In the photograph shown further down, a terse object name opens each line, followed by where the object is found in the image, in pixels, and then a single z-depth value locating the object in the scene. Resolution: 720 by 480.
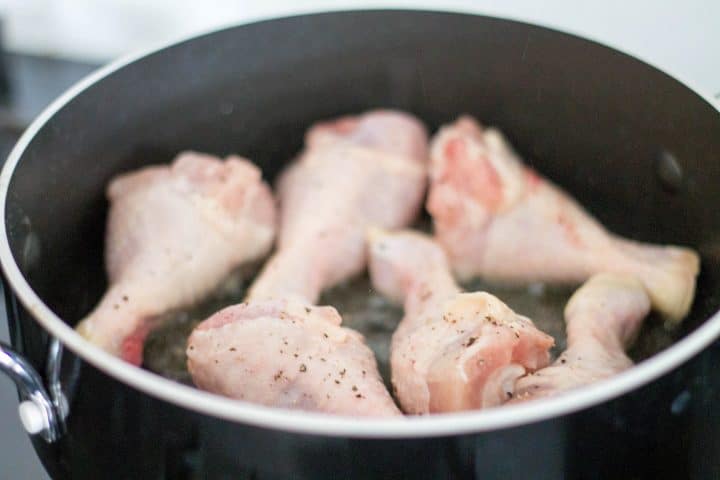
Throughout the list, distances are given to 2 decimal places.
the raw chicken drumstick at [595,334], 0.67
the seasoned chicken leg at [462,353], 0.67
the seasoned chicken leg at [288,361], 0.67
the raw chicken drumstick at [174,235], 0.75
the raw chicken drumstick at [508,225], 0.77
